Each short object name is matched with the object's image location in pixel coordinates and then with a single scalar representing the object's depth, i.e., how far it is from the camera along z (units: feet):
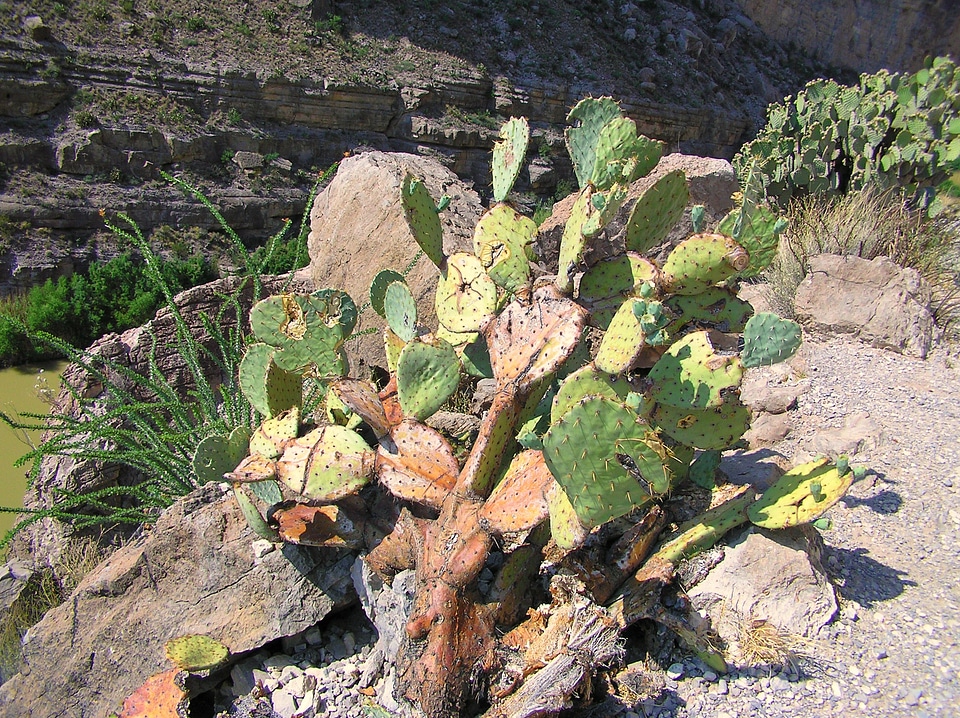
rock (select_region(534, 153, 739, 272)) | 13.66
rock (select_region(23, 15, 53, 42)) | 40.06
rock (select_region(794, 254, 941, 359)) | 13.07
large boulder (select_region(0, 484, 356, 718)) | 7.89
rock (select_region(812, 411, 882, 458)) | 9.95
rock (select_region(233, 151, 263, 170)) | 43.80
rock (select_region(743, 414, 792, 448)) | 10.28
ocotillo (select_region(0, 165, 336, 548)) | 11.14
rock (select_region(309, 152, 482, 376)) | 12.69
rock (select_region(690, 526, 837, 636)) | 6.91
